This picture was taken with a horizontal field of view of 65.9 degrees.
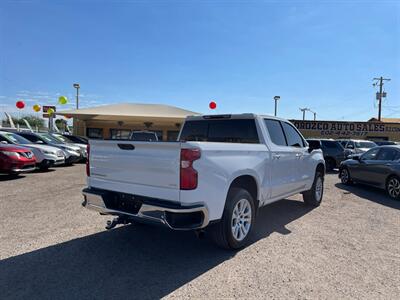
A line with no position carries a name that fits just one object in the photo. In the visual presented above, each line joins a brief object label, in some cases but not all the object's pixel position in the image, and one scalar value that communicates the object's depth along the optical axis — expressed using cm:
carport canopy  2594
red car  1020
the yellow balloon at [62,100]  2834
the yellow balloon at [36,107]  3088
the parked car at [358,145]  1805
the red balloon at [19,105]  2658
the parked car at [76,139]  1911
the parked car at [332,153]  1643
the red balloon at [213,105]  2825
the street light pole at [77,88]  3375
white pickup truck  355
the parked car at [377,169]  874
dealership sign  3356
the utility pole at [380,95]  4663
